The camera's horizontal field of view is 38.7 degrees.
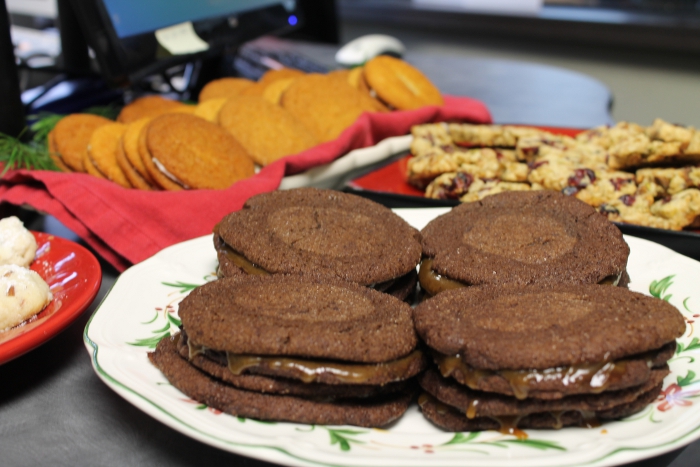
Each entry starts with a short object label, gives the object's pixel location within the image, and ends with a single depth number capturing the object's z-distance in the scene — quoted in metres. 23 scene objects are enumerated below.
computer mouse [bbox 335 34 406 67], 0.79
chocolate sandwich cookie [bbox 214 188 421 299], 0.37
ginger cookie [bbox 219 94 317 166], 0.51
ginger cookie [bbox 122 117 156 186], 0.47
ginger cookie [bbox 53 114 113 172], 0.50
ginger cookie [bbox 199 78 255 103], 0.60
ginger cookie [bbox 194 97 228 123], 0.54
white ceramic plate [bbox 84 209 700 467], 0.30
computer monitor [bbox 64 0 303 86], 0.51
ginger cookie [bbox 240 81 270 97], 0.59
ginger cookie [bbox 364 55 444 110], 0.60
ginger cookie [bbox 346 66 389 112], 0.60
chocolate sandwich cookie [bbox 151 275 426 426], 0.31
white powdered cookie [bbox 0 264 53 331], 0.35
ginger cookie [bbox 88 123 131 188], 0.48
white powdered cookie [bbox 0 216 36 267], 0.40
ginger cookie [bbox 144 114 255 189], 0.46
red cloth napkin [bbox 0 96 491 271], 0.44
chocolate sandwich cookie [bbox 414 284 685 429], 0.31
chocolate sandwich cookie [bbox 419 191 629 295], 0.36
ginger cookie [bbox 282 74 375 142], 0.56
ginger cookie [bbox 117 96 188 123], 0.55
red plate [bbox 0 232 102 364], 0.34
